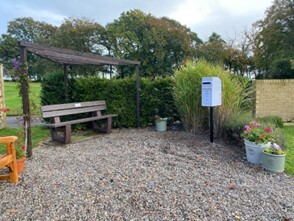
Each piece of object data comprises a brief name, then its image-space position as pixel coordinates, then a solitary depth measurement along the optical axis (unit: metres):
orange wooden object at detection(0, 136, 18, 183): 2.52
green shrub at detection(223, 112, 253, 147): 4.12
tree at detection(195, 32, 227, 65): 16.10
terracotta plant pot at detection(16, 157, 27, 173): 2.78
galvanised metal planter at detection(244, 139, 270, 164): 3.21
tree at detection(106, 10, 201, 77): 18.27
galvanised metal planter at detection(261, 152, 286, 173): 2.95
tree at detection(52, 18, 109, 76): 15.97
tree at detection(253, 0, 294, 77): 13.96
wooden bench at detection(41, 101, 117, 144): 4.40
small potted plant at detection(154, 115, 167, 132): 5.62
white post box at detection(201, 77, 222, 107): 4.12
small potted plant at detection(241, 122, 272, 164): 3.22
